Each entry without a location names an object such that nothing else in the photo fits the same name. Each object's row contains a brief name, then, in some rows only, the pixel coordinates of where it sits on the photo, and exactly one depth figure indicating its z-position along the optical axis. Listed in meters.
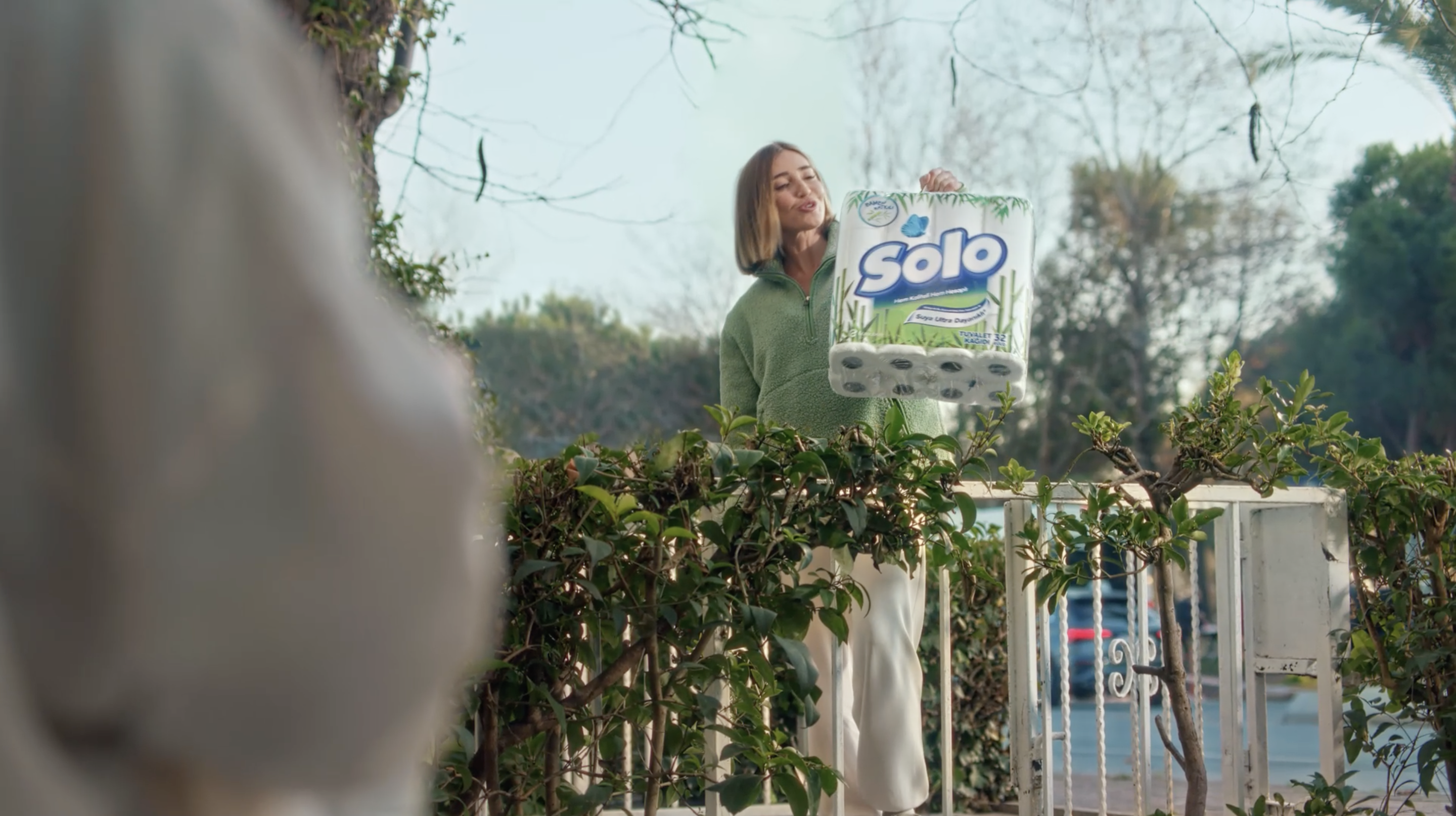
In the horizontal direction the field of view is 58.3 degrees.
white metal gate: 3.02
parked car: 16.19
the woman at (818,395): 2.76
